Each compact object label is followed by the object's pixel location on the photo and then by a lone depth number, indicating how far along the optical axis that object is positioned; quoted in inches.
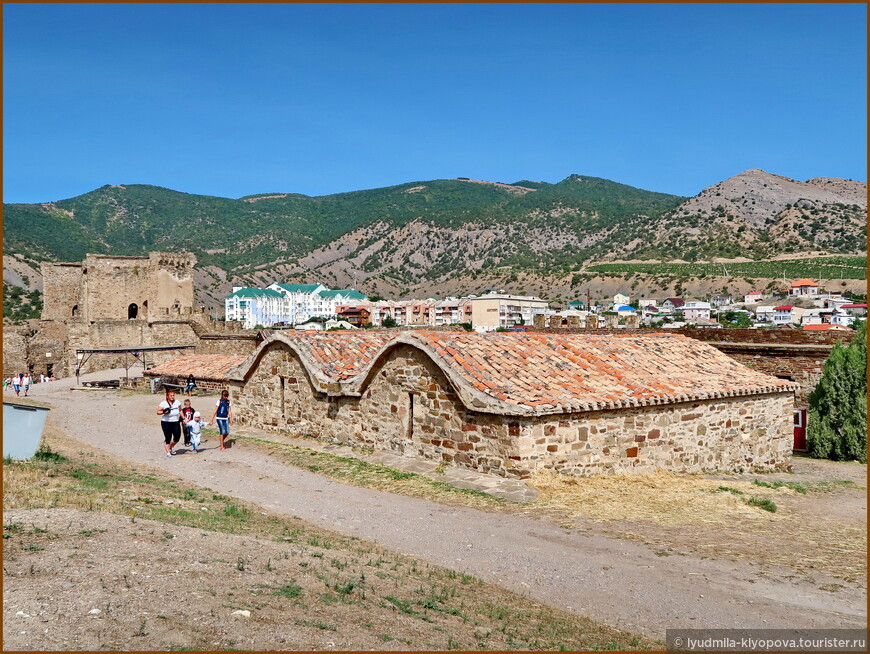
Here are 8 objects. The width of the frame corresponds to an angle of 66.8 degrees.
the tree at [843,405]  657.0
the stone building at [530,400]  441.4
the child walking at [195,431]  564.4
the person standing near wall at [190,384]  1043.1
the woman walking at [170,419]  546.0
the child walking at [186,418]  575.8
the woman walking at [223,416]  571.5
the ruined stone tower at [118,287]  2007.9
